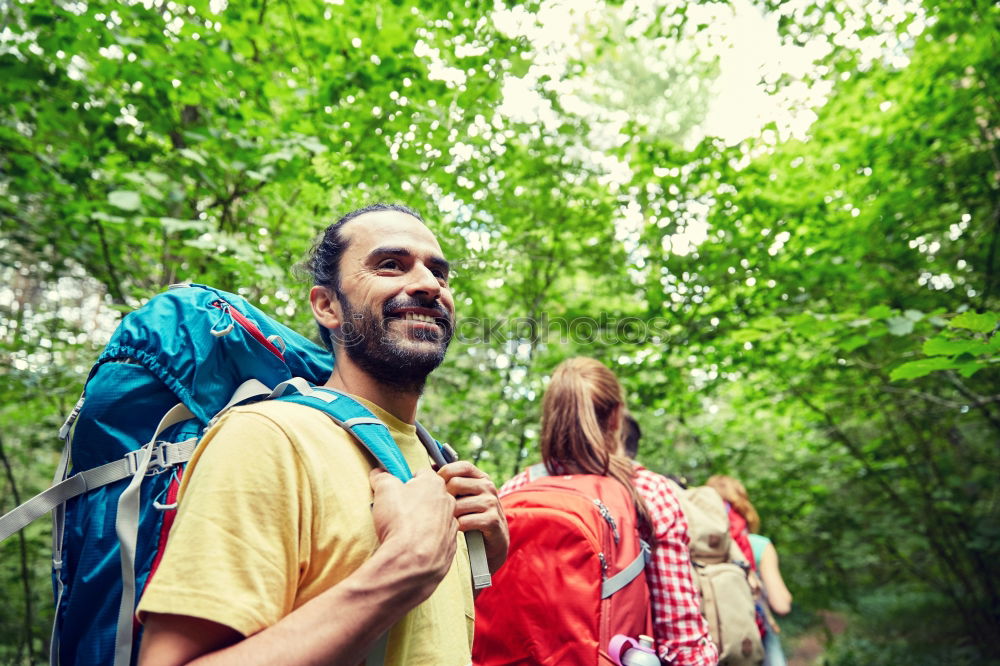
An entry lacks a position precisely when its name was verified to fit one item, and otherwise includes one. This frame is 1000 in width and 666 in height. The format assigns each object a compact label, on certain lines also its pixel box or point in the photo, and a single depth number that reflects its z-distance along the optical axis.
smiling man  0.81
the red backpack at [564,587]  1.79
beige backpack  2.37
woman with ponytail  2.02
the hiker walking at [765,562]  3.22
